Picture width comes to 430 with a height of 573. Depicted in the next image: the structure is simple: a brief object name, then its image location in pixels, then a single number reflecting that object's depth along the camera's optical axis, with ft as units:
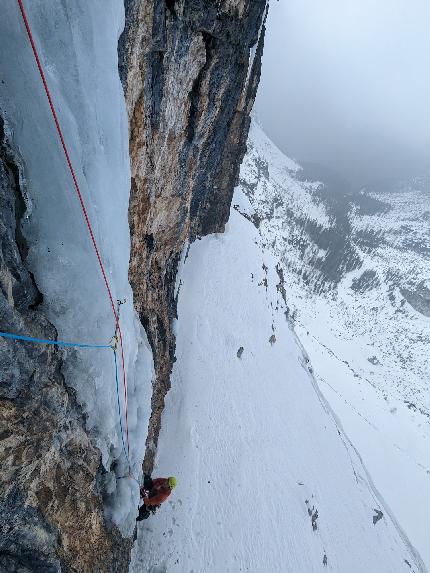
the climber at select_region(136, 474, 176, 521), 22.43
